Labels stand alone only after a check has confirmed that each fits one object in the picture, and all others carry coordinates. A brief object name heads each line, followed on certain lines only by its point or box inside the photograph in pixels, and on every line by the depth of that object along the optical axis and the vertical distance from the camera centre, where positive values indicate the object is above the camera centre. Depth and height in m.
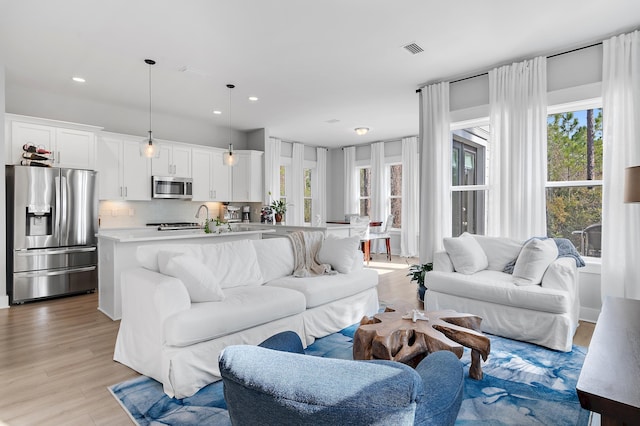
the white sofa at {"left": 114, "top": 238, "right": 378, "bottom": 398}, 2.23 -0.73
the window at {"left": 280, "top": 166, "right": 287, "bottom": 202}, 8.68 +0.68
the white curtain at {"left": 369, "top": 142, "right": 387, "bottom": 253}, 8.73 +0.67
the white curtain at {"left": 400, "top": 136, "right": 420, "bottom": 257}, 8.09 +0.27
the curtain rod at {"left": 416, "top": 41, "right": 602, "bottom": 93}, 3.60 +1.69
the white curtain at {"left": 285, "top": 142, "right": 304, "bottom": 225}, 8.71 +0.50
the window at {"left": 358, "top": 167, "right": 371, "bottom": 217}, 9.29 +0.56
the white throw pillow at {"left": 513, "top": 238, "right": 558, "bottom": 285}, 3.21 -0.48
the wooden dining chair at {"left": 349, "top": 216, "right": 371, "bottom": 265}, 6.91 -0.37
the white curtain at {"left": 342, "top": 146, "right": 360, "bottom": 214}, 9.32 +0.77
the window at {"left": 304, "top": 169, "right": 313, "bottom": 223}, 9.39 +0.38
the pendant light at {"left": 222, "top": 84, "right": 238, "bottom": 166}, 5.08 +0.75
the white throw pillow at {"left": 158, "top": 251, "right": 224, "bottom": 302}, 2.52 -0.47
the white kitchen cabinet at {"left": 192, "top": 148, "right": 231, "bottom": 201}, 6.54 +0.66
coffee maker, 7.26 -0.08
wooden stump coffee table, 2.10 -0.80
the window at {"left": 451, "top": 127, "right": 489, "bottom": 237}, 4.61 +0.40
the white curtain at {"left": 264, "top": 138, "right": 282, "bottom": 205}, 7.99 +1.01
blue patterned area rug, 1.93 -1.15
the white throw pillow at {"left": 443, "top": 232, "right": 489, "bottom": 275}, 3.69 -0.48
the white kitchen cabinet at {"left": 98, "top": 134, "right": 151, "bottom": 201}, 5.47 +0.66
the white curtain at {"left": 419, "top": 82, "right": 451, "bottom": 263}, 4.70 +0.58
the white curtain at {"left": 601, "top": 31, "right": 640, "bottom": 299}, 3.29 +0.49
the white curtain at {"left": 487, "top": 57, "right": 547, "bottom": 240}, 3.89 +0.71
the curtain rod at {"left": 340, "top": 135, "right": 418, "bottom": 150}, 8.30 +1.72
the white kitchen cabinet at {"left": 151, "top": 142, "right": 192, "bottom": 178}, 6.07 +0.87
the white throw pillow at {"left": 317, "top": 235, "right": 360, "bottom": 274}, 3.72 -0.46
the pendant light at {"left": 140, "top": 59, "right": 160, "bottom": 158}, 4.21 +0.75
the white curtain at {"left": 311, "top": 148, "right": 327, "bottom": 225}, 9.46 +0.62
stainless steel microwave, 6.00 +0.41
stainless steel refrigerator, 4.33 -0.27
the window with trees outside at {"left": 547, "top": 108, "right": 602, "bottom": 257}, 3.78 +0.35
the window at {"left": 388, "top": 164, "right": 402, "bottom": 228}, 8.67 +0.42
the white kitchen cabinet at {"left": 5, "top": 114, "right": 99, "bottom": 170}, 4.45 +0.95
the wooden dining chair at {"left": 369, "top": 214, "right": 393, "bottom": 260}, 7.80 -0.55
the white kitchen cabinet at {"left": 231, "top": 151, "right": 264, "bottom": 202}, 7.04 +0.66
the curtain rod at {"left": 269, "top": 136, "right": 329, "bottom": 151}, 8.18 +1.70
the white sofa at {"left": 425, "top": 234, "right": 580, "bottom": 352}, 2.89 -0.79
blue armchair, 0.75 -0.40
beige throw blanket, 3.67 -0.48
